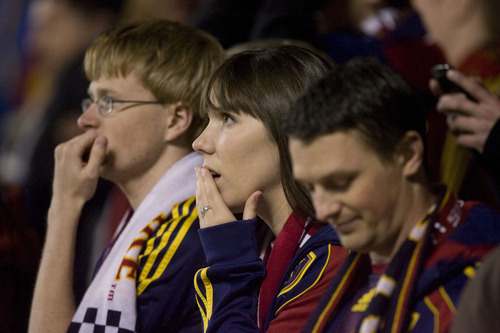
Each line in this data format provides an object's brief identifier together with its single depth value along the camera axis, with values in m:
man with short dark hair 5.53
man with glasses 6.00
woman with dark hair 5.74
